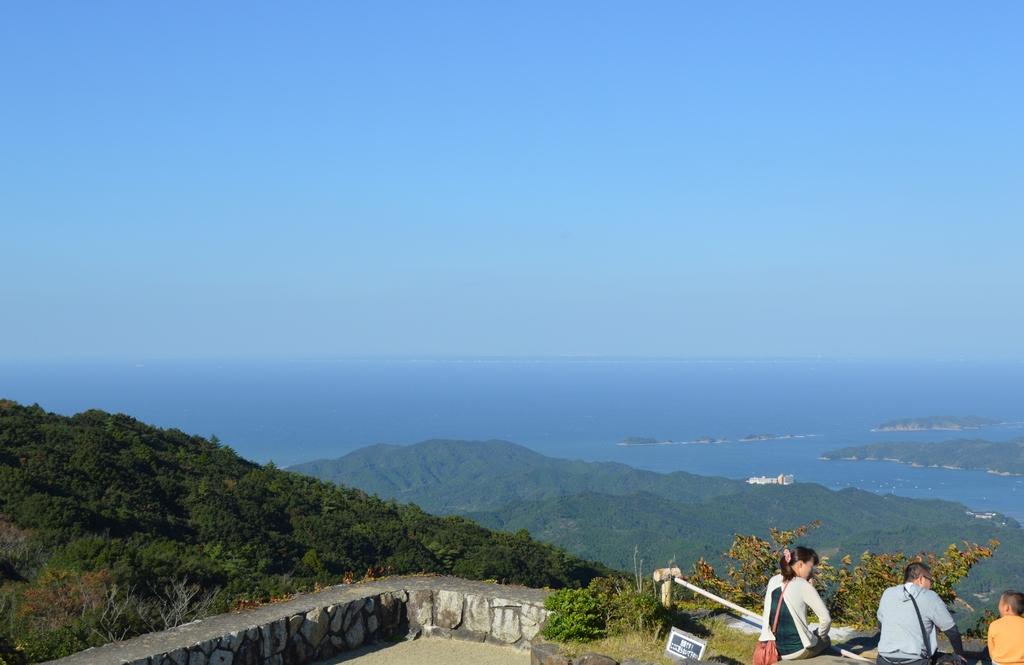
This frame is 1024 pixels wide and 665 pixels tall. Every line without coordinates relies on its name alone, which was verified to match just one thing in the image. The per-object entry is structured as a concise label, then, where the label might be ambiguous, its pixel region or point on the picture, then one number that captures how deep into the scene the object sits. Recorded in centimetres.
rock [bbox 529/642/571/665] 927
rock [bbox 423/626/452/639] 1098
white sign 867
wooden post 1012
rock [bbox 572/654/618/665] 881
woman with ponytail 758
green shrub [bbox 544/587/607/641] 981
